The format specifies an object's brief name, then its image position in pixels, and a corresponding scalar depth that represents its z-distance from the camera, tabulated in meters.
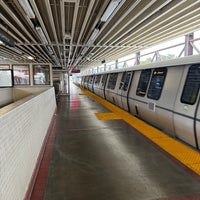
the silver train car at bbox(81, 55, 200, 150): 3.50
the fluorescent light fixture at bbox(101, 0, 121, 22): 4.14
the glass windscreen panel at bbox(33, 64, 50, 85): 9.20
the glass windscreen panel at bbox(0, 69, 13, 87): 8.40
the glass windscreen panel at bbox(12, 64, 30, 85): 8.94
